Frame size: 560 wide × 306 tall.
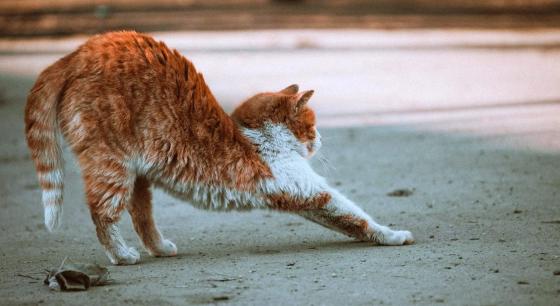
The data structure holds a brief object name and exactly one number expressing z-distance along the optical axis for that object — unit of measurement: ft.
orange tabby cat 31.65
